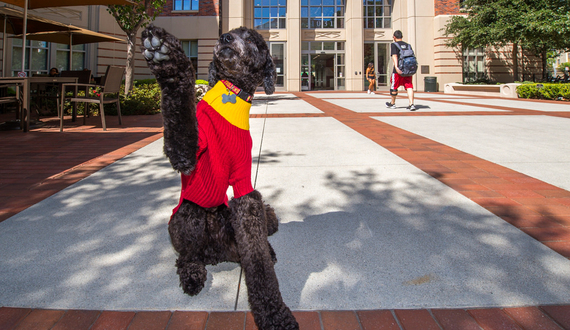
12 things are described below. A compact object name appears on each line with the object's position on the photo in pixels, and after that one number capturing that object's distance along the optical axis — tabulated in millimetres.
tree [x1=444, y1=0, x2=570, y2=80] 18797
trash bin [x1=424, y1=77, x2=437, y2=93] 24531
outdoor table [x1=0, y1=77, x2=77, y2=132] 7094
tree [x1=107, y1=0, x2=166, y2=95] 12531
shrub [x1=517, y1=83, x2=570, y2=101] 14713
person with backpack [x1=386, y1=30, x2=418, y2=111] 9375
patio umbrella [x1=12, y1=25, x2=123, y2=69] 11297
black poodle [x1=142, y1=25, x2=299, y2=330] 1615
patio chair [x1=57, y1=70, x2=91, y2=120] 9000
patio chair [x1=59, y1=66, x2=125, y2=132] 7570
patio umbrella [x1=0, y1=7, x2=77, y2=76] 8594
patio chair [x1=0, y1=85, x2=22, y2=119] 7273
